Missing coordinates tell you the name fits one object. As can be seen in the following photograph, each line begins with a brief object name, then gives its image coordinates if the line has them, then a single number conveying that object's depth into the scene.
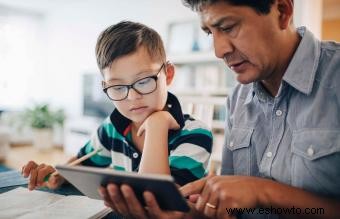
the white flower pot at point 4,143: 3.88
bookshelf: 2.92
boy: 0.81
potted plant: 4.75
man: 0.62
